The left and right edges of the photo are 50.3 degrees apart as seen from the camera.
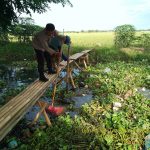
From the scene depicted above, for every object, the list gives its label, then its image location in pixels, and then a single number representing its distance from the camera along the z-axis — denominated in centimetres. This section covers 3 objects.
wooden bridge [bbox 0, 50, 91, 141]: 272
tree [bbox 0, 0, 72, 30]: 633
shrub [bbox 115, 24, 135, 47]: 1314
